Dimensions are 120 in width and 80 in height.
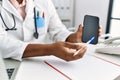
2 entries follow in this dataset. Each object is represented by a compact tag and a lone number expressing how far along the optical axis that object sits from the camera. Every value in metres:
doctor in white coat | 0.86
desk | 0.71
